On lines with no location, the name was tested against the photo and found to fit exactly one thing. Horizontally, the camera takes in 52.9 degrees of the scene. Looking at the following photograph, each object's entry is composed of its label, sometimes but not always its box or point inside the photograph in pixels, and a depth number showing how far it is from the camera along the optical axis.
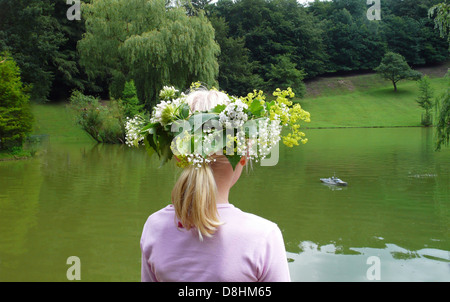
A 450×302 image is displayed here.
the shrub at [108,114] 25.16
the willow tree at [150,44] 25.28
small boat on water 10.92
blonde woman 1.49
